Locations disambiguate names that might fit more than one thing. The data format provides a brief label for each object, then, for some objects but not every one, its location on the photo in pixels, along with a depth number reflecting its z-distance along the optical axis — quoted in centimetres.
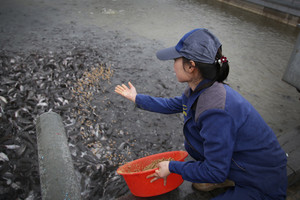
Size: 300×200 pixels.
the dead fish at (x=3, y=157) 298
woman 165
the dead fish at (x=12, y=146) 316
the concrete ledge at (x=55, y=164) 180
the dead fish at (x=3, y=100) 390
